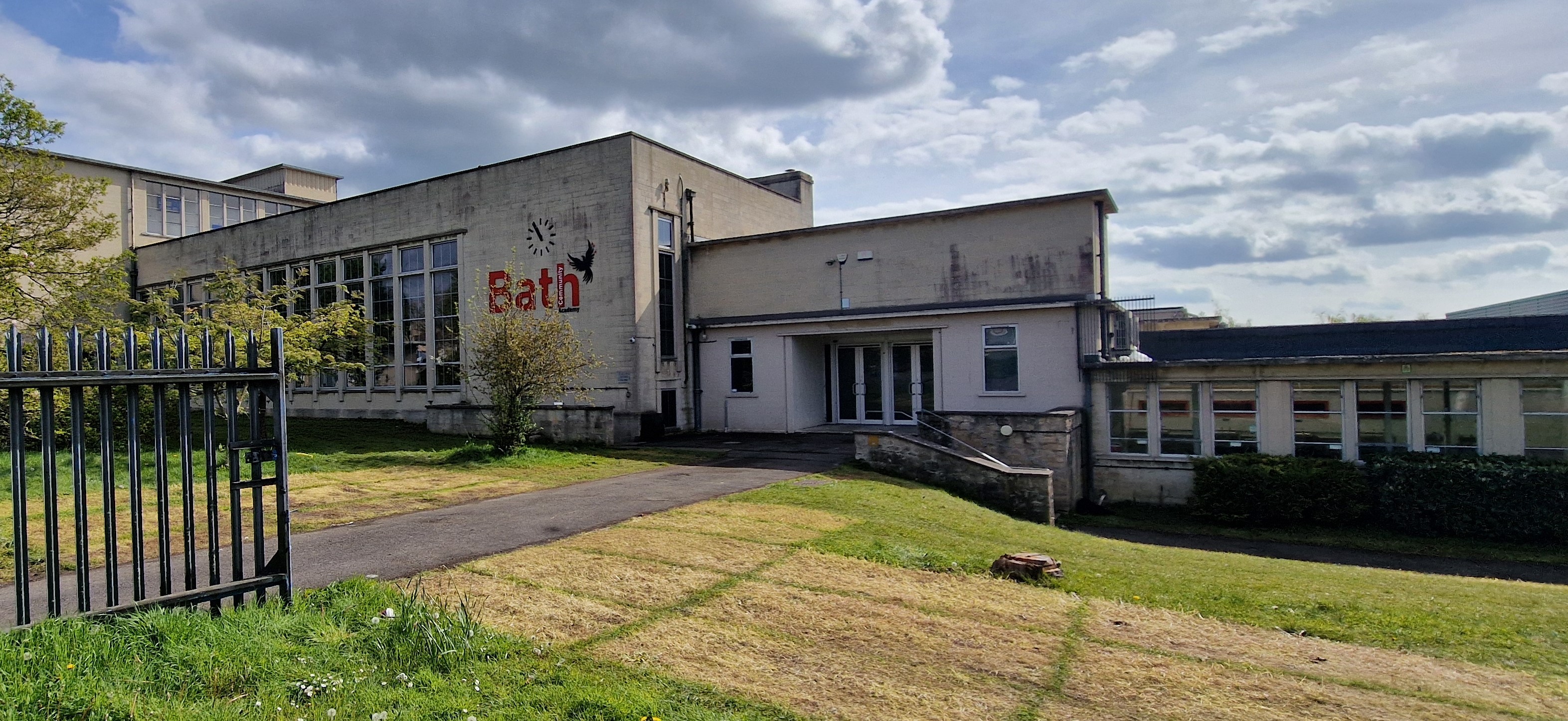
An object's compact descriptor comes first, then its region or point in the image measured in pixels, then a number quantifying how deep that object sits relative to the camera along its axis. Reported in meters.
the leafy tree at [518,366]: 15.37
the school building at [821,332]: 15.55
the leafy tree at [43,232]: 16.94
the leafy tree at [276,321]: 15.38
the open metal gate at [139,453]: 4.18
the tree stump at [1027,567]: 6.98
